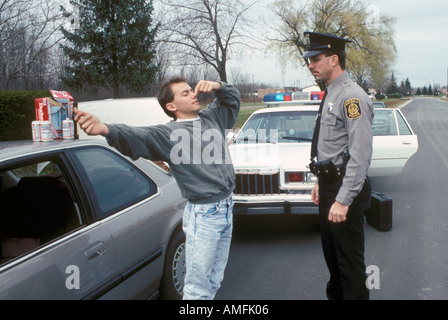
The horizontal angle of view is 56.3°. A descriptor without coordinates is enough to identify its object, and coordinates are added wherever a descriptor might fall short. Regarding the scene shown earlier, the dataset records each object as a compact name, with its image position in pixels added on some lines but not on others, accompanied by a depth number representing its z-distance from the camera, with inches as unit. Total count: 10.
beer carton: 113.7
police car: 190.9
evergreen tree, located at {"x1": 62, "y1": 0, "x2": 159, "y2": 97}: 814.5
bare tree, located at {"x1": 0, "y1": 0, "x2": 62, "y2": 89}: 463.2
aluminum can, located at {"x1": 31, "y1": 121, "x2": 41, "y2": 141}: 110.6
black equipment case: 186.6
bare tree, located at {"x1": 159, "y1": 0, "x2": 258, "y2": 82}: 610.2
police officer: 100.6
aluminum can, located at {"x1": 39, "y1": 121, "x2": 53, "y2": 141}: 109.0
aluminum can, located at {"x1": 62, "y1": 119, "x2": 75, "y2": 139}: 114.7
